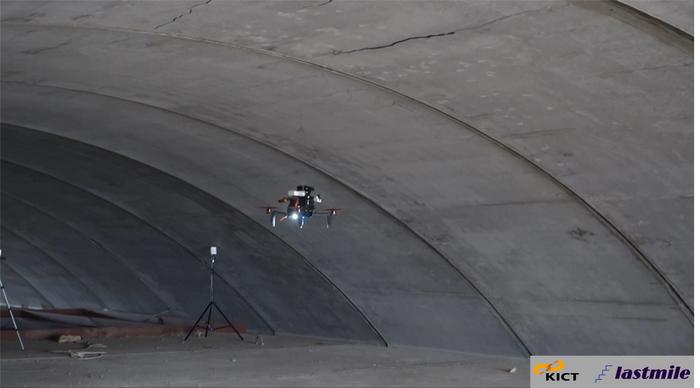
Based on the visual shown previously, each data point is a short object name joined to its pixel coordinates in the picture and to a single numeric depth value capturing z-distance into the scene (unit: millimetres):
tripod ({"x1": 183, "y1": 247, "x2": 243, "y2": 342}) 16439
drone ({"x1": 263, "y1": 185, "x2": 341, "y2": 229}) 12265
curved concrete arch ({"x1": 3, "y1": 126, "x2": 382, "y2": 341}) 14930
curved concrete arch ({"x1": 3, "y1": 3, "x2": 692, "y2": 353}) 9906
